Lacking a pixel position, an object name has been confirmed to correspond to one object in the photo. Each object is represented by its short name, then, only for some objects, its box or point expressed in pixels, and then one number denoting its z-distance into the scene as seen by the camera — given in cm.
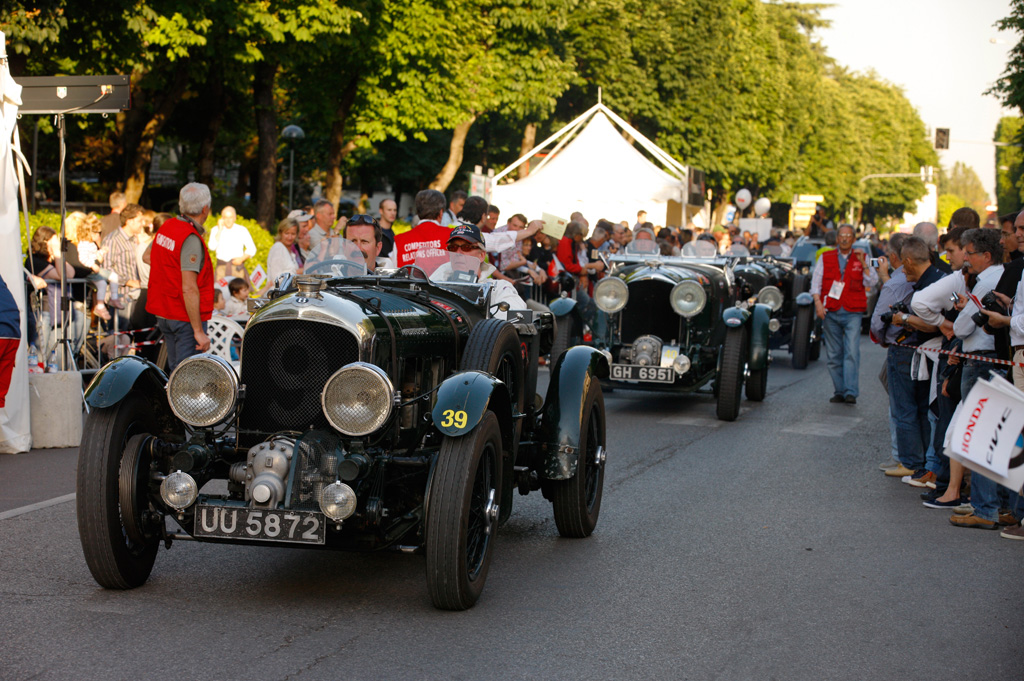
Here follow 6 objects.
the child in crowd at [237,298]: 1182
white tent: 2836
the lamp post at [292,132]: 2766
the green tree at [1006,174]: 9454
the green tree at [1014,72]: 2852
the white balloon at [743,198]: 3631
